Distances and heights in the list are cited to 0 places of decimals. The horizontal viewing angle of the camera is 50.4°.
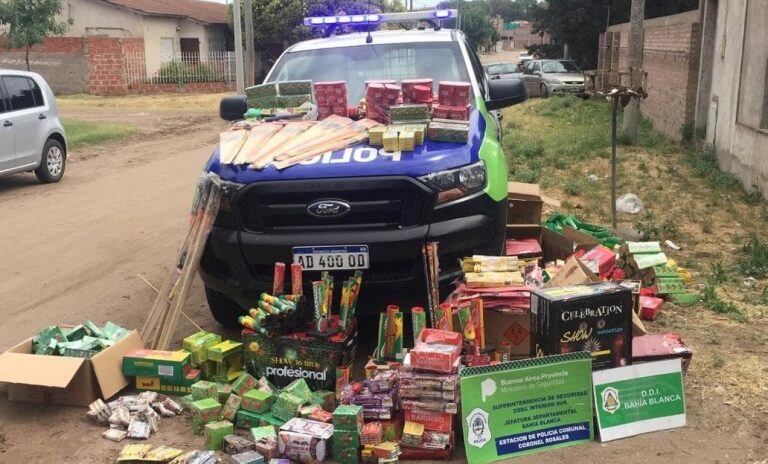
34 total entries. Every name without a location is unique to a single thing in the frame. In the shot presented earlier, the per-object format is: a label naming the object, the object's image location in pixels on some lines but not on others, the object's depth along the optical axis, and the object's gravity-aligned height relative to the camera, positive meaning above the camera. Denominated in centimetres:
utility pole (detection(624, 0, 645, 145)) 1498 -2
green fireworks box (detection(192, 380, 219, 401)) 448 -182
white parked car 1178 -111
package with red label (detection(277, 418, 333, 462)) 400 -188
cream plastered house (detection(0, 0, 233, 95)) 3117 +8
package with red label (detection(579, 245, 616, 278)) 608 -154
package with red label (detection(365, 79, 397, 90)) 617 -22
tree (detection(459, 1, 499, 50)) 7362 +221
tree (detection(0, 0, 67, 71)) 2548 +111
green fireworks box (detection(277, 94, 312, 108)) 630 -36
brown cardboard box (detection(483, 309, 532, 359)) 480 -160
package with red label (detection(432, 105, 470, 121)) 556 -40
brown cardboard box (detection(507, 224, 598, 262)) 674 -154
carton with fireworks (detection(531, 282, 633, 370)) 424 -139
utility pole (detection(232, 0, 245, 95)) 2006 +29
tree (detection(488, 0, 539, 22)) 13600 +712
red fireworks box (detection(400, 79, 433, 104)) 574 -27
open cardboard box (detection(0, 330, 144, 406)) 455 -177
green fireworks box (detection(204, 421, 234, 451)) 414 -189
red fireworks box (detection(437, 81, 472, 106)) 561 -27
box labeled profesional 465 -172
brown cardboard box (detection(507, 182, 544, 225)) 709 -132
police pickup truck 490 -98
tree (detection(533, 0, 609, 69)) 3109 +109
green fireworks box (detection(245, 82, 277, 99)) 637 -29
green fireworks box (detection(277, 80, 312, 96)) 636 -26
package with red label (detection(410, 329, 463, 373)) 406 -149
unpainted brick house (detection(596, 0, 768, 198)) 1034 -43
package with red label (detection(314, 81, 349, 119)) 609 -33
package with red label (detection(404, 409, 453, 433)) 407 -179
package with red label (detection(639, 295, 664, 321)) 591 -182
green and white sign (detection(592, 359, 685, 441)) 422 -178
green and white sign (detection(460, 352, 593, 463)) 404 -175
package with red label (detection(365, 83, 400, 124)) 580 -33
